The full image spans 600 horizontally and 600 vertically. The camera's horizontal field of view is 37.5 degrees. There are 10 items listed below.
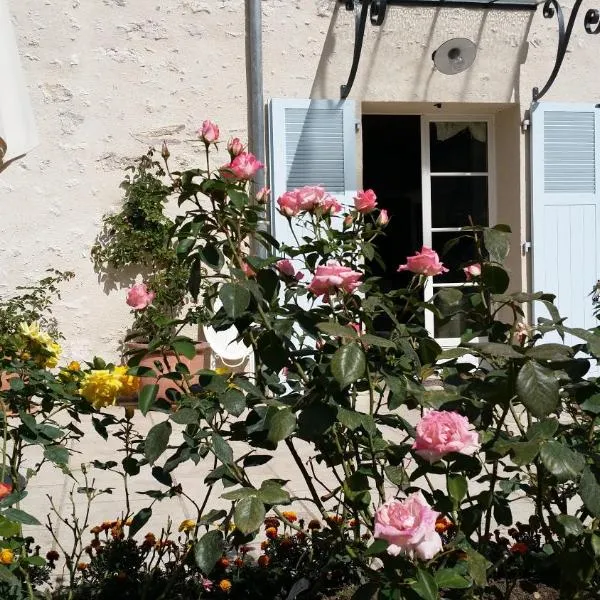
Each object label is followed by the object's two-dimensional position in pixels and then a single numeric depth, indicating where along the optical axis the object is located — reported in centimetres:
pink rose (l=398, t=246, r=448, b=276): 187
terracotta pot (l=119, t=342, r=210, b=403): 574
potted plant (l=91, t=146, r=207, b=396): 639
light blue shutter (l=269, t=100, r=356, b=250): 654
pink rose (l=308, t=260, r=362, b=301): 152
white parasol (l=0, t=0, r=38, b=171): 294
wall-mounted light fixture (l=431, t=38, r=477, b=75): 658
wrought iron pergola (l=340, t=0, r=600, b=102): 637
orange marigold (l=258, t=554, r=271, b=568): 249
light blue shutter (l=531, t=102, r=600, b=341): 700
